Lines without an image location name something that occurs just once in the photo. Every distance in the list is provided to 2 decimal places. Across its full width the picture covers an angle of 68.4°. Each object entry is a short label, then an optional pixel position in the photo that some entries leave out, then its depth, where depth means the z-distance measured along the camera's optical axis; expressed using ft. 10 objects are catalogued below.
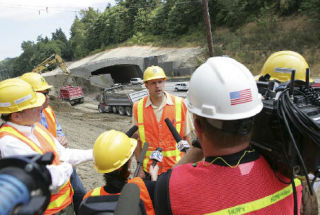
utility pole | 42.64
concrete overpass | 105.60
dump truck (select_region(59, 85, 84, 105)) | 86.33
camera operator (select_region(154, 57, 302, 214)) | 3.76
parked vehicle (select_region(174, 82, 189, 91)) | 72.53
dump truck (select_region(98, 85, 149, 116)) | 57.11
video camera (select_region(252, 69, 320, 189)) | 3.60
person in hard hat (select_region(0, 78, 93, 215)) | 7.41
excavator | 86.33
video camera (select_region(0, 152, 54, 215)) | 2.12
